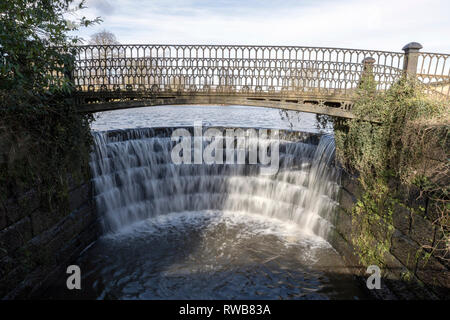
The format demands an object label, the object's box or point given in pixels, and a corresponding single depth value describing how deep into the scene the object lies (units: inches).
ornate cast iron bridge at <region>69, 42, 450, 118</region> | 386.9
